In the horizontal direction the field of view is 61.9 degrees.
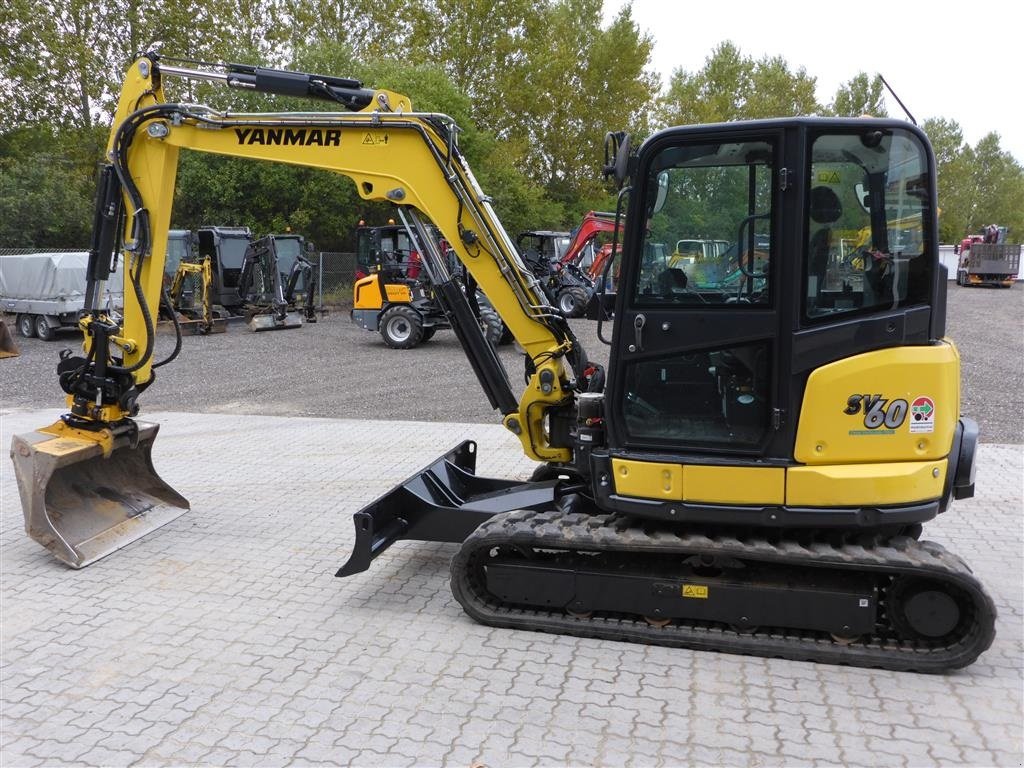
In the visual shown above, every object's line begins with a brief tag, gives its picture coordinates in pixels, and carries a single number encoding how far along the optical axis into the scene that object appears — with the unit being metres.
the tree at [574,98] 36.31
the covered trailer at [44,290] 17.98
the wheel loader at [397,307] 17.81
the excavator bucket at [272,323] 20.56
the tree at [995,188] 64.25
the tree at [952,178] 57.81
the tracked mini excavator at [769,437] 4.20
